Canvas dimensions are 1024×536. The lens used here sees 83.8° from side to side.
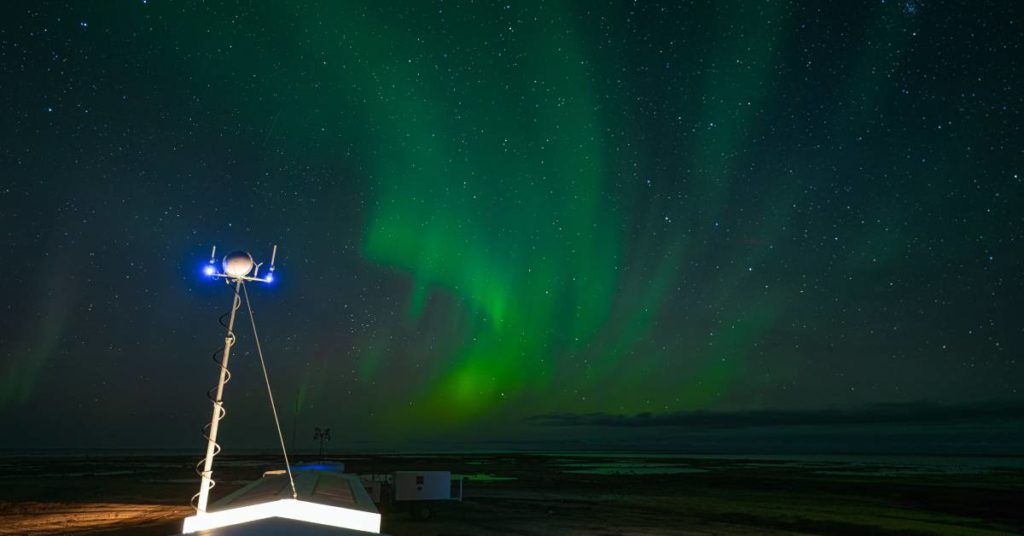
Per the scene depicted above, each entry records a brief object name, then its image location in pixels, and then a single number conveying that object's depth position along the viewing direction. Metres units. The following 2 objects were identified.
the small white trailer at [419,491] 29.14
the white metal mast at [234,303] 8.91
